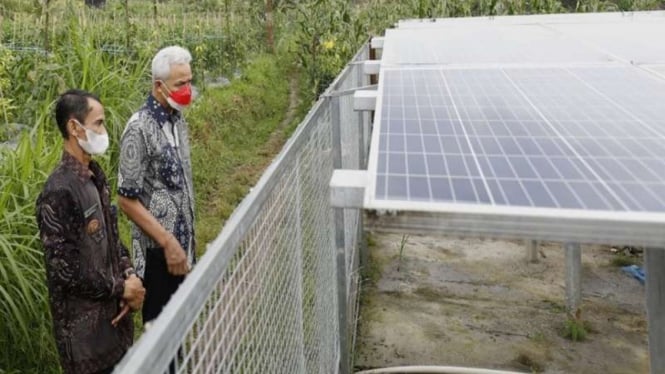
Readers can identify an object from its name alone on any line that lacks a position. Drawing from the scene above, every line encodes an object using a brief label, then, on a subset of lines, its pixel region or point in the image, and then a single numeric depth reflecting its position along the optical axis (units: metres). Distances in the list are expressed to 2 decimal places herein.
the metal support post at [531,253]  5.25
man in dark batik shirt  2.32
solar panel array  1.47
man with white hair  2.76
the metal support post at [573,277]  4.02
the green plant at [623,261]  5.19
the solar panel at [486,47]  3.89
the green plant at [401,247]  5.14
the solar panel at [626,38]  3.65
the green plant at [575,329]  4.08
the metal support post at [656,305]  2.17
